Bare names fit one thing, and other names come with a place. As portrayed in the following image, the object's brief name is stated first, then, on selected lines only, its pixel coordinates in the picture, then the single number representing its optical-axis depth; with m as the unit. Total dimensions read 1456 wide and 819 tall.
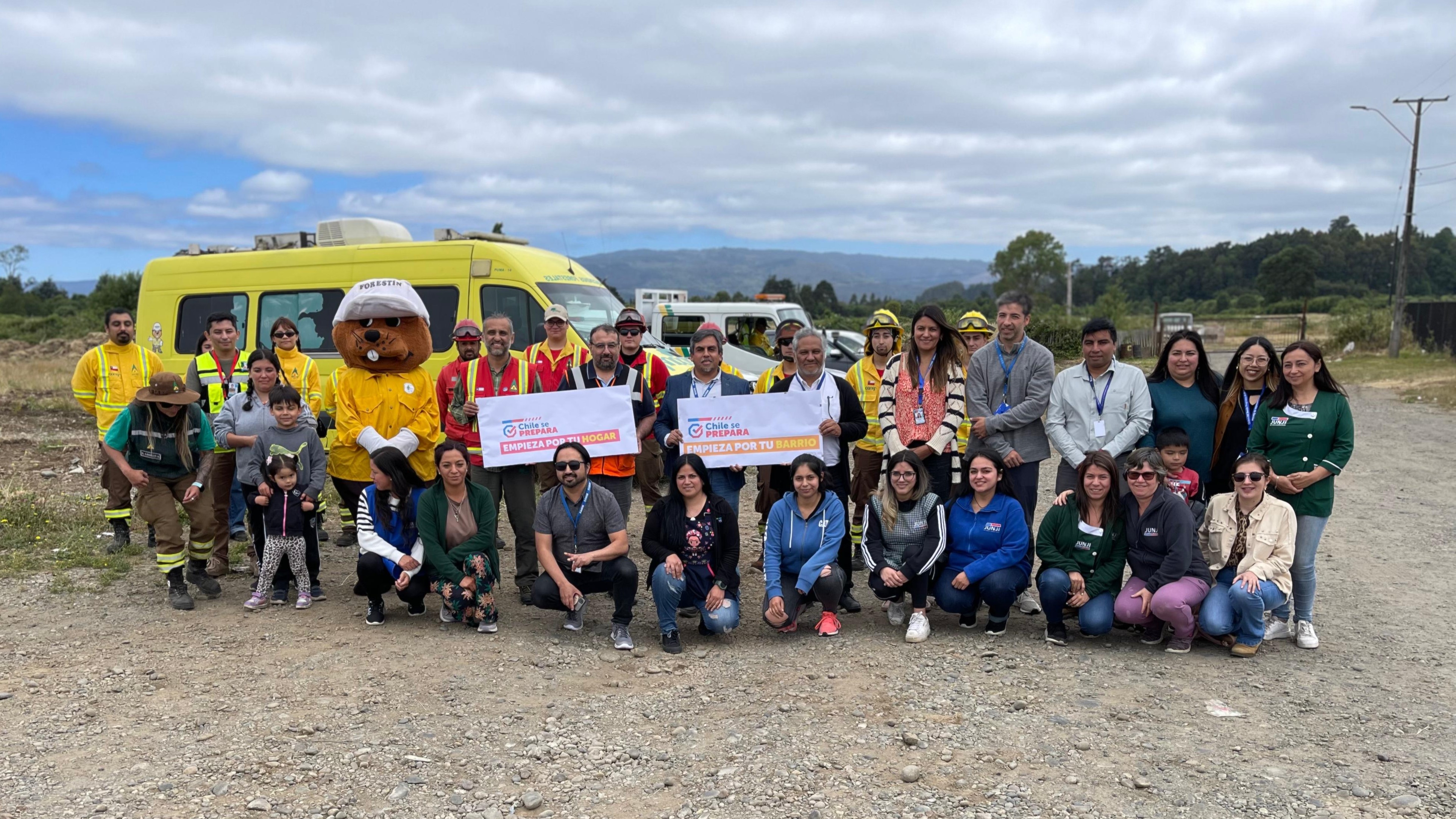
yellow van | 9.96
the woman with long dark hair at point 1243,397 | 5.70
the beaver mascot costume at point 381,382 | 6.17
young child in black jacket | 6.03
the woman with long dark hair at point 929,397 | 5.95
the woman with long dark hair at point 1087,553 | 5.35
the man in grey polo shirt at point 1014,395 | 5.90
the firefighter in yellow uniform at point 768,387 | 6.59
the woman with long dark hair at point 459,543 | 5.64
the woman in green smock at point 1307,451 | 5.40
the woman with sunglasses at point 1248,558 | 5.15
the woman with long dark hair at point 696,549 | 5.52
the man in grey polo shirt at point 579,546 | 5.51
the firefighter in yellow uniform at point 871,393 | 6.58
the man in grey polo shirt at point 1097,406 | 5.74
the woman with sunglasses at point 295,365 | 7.20
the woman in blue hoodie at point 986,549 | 5.48
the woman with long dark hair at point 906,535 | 5.58
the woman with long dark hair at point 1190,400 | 5.75
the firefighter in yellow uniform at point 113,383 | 7.49
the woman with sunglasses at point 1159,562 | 5.21
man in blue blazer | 6.27
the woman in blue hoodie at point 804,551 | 5.59
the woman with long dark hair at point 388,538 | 5.67
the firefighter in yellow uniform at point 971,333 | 6.13
